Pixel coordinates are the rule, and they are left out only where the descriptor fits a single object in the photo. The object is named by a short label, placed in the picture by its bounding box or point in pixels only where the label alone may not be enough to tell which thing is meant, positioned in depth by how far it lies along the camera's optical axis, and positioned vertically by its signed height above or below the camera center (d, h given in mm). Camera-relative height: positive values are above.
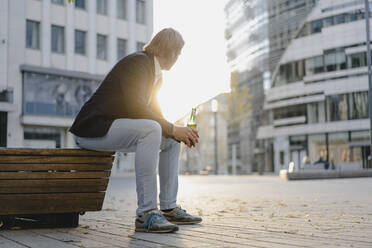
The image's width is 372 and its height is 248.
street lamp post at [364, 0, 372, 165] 30320 +6161
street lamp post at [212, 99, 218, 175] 47219 +5221
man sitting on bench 4066 +343
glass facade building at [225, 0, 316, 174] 58500 +13923
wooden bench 4125 -132
